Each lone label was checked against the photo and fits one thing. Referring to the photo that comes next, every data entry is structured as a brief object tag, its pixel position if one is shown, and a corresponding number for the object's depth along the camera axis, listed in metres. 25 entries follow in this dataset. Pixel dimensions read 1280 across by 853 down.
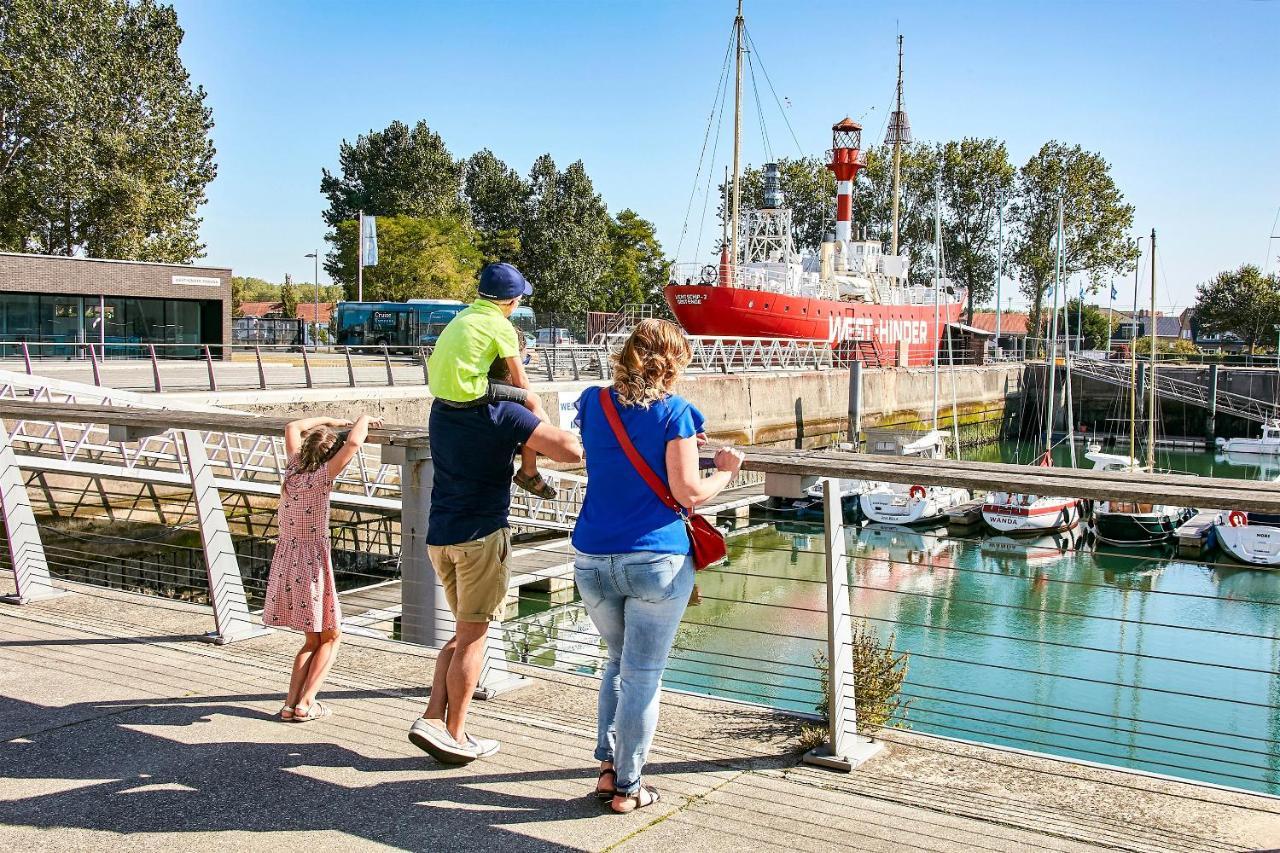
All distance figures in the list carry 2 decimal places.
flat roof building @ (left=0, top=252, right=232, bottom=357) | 34.47
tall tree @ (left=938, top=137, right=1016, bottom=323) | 83.94
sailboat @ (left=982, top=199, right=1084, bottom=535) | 29.59
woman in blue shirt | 3.56
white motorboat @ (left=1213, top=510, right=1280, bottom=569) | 26.55
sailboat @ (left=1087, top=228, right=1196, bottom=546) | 28.80
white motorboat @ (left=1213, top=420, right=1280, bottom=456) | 46.38
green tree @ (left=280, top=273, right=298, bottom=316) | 85.54
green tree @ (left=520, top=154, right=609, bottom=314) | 74.88
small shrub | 4.72
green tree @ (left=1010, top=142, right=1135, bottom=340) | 81.69
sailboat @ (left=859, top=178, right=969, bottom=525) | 30.77
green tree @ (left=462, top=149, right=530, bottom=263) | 75.75
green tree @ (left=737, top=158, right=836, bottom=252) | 89.75
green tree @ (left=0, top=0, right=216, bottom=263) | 45.12
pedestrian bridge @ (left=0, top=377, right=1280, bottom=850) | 3.62
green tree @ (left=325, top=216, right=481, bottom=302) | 62.25
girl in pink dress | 4.68
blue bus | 48.03
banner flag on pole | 56.53
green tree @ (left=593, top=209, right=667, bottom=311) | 84.44
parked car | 54.19
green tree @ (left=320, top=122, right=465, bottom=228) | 74.12
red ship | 46.84
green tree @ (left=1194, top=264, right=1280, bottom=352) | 82.12
